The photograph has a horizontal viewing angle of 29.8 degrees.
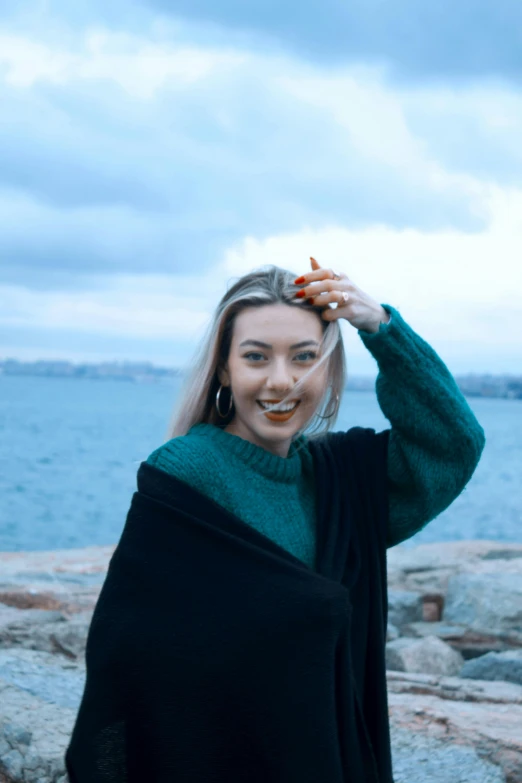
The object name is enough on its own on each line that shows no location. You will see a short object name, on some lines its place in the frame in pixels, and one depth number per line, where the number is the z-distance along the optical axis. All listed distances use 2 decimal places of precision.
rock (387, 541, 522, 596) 6.57
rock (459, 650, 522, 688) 4.58
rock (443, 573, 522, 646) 5.52
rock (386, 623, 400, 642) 5.35
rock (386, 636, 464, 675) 4.68
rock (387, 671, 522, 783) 3.17
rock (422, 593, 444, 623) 6.04
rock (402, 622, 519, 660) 5.34
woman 2.14
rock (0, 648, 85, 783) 2.96
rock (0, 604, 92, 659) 4.39
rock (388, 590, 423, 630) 5.75
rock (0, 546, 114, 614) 5.36
